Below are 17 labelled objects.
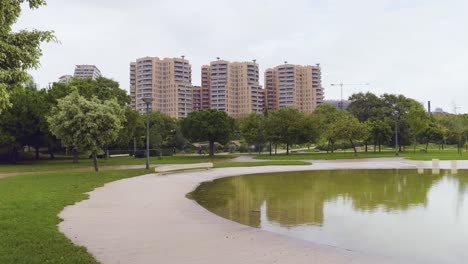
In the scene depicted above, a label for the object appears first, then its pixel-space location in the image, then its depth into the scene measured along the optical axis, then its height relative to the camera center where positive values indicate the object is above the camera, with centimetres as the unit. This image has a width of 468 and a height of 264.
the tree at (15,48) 657 +172
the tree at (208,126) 4806 +207
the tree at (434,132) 6144 +154
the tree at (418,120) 5411 +309
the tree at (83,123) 2302 +121
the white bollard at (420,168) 2589 -194
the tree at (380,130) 5734 +176
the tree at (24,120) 3600 +221
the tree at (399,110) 6084 +546
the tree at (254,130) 5462 +182
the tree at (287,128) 5147 +194
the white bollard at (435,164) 2736 -164
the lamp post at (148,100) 2649 +298
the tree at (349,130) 4975 +155
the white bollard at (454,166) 2677 -176
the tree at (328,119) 5279 +398
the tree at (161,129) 6028 +249
